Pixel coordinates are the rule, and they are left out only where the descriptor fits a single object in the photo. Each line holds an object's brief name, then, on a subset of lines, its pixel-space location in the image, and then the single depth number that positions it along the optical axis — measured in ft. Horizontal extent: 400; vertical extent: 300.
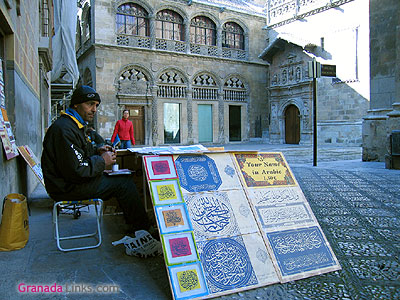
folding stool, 9.43
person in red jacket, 31.01
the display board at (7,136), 10.97
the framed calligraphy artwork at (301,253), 7.99
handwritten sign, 9.45
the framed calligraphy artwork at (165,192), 7.97
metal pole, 29.81
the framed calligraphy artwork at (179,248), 7.23
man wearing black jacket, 8.78
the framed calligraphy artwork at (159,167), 8.35
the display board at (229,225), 7.34
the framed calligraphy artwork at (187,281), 6.81
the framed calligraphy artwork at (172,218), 7.62
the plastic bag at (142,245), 8.96
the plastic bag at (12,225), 9.42
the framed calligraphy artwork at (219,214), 8.00
